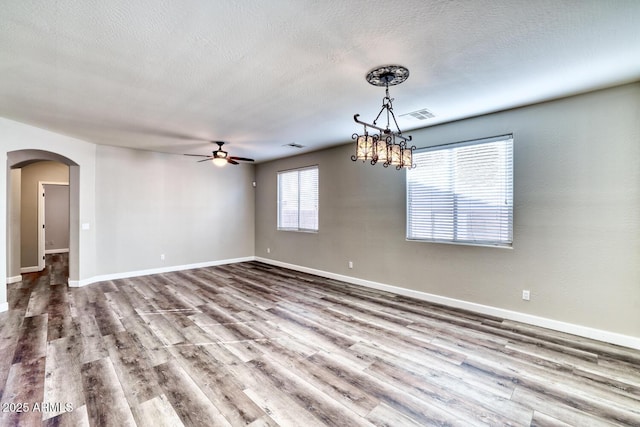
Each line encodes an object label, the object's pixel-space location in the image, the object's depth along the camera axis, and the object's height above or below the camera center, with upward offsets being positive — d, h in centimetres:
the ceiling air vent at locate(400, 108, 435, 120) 384 +139
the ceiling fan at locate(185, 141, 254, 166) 518 +99
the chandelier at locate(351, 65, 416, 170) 271 +72
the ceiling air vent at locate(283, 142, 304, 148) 570 +138
